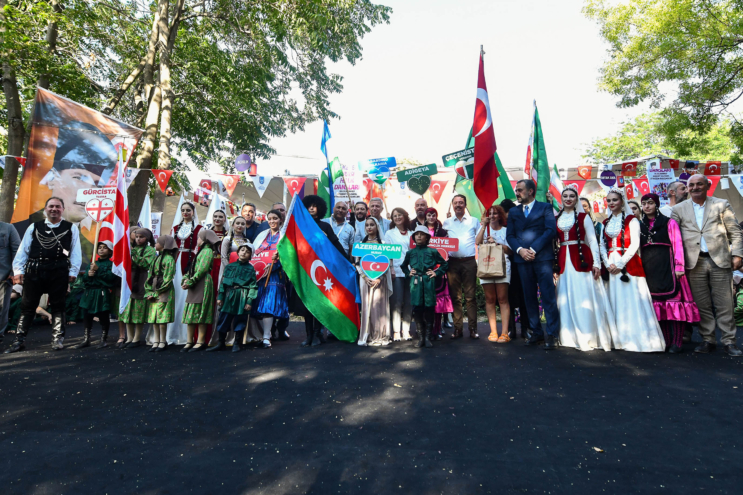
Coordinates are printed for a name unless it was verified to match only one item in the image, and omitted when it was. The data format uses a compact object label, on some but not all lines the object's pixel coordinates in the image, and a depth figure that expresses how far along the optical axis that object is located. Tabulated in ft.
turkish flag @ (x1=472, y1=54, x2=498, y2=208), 18.92
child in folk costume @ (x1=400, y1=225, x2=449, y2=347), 17.78
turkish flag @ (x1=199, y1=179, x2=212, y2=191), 48.52
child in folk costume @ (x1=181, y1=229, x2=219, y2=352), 18.45
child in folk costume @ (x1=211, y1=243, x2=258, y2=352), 18.07
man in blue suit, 16.81
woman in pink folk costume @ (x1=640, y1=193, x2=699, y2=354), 15.85
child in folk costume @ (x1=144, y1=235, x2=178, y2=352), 18.67
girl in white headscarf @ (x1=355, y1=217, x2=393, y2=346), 18.66
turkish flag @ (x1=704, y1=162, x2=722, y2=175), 42.93
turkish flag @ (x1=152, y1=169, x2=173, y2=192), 32.91
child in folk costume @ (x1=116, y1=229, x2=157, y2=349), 19.11
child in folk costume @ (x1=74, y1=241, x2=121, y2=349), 19.62
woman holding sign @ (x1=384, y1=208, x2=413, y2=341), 19.72
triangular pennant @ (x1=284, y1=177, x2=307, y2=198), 41.32
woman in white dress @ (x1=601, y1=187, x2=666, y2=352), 15.89
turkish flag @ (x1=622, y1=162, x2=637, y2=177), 45.68
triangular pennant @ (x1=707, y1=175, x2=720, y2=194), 38.47
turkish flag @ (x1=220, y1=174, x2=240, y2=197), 41.19
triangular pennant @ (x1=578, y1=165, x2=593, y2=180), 48.11
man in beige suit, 15.75
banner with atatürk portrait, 21.86
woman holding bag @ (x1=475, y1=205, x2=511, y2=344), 18.69
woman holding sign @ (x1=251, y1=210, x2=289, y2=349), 18.51
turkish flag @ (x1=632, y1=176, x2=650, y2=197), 42.19
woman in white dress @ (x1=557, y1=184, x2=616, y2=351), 16.47
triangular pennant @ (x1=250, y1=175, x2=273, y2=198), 41.78
